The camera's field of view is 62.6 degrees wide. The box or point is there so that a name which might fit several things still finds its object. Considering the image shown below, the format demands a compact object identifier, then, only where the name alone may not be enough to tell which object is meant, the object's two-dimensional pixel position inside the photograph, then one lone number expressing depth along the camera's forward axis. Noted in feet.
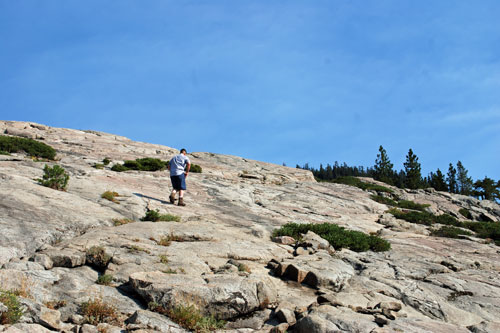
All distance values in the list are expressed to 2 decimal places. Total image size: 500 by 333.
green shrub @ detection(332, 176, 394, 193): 116.72
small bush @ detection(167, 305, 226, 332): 25.82
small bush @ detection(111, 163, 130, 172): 82.07
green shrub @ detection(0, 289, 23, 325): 21.66
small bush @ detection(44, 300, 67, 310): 25.79
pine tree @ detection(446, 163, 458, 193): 381.03
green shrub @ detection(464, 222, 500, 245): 71.05
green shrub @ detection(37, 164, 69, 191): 50.44
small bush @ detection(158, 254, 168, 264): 34.47
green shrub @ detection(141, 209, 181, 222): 48.03
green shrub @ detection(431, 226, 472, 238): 67.21
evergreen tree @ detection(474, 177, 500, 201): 252.21
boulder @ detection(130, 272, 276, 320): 27.58
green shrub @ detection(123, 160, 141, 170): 86.67
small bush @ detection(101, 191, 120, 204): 52.72
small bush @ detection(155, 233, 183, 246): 39.04
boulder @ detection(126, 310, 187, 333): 24.84
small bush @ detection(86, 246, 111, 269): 32.81
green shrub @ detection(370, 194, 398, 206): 97.67
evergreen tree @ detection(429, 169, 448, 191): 296.30
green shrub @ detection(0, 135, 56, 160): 87.92
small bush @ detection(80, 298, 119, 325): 25.35
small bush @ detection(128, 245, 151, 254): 35.70
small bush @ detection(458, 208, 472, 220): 109.58
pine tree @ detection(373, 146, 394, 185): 349.82
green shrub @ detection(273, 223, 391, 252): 50.11
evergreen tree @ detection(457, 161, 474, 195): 413.80
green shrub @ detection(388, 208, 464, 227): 78.23
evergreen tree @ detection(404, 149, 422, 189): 309.63
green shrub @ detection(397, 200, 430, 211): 97.99
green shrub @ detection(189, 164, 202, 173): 94.89
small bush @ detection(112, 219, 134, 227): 44.19
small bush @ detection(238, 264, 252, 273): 35.39
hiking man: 59.82
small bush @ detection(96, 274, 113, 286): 30.22
